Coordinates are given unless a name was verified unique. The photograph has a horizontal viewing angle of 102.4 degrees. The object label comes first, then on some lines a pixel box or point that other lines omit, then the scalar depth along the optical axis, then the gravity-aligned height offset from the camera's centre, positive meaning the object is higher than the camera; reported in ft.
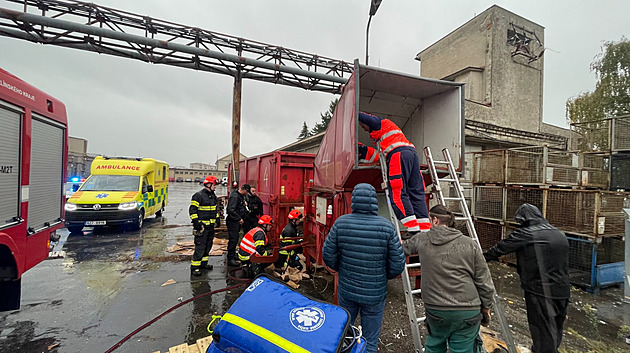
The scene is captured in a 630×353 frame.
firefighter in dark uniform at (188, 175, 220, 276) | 16.20 -3.03
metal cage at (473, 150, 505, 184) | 21.76 +1.29
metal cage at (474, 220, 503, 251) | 21.72 -4.51
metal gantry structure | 23.49 +13.14
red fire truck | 8.40 -0.41
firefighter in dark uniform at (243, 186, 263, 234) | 20.93 -2.90
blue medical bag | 4.00 -2.55
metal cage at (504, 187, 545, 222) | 19.55 -1.28
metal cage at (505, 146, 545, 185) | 20.81 +1.30
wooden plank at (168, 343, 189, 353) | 8.93 -6.31
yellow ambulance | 24.88 -2.62
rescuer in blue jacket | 6.93 -2.23
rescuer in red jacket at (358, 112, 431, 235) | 9.12 -0.19
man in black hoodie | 8.36 -3.06
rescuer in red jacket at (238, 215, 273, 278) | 15.23 -4.51
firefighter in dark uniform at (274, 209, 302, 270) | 16.15 -4.30
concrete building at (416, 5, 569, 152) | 47.65 +22.46
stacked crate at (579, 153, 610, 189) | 18.95 +1.15
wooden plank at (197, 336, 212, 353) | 8.99 -6.25
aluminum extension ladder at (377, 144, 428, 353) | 7.55 -4.09
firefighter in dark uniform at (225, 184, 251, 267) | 18.19 -3.35
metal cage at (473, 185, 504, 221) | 21.59 -1.85
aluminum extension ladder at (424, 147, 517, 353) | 7.57 -0.75
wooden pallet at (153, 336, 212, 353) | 8.96 -6.31
